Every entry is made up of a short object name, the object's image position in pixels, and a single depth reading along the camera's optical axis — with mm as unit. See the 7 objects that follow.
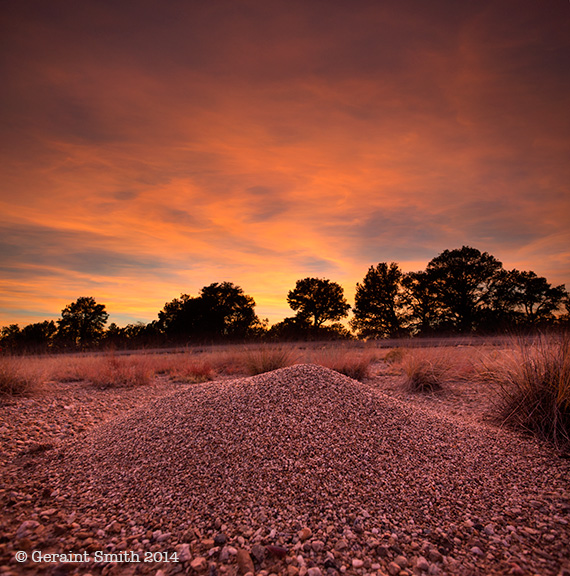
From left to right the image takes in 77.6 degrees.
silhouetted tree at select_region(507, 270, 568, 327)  17547
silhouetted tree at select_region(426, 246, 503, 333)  19562
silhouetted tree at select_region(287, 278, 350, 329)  24359
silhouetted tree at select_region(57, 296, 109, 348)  17188
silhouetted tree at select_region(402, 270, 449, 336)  20062
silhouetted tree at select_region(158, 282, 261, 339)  16969
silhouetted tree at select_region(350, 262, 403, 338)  20859
